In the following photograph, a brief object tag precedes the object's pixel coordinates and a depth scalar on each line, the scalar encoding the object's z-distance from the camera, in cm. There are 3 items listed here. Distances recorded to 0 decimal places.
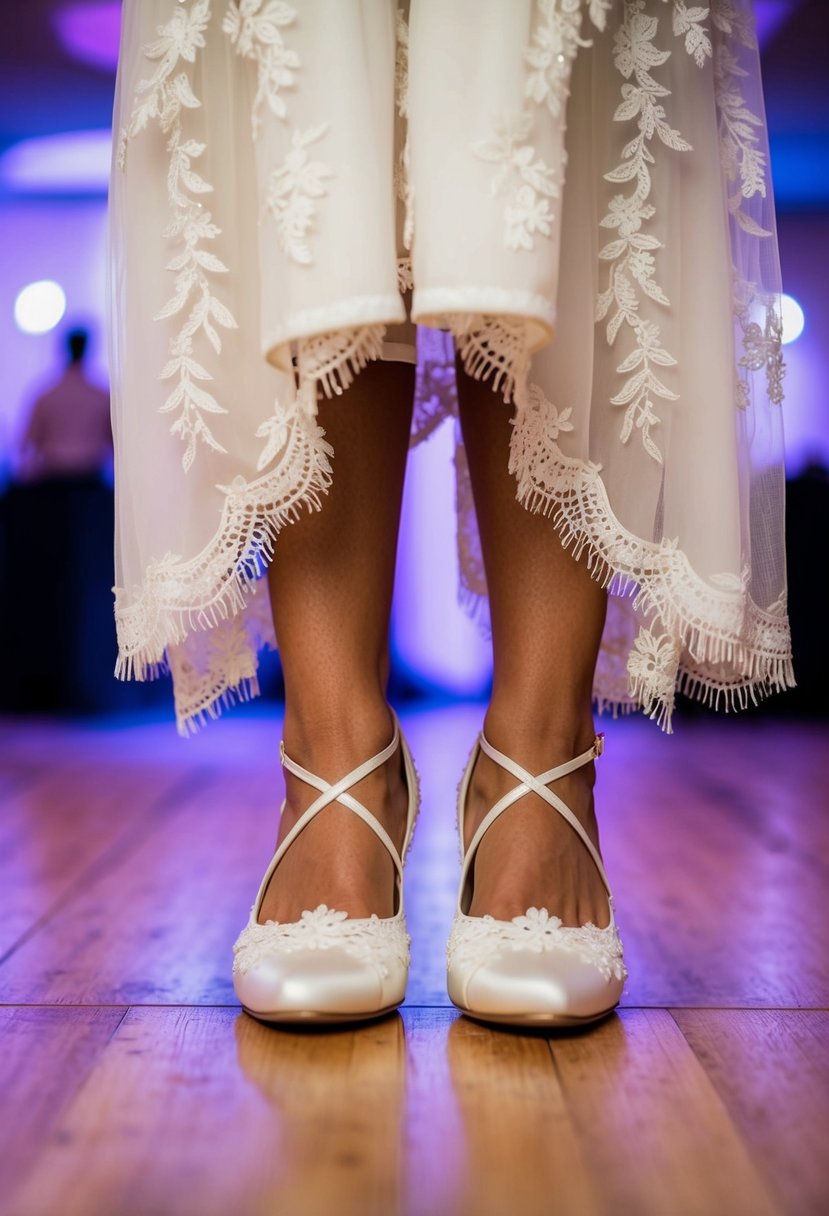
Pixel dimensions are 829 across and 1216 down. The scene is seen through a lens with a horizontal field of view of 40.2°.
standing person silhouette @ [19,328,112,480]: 416
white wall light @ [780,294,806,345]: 568
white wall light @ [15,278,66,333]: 548
